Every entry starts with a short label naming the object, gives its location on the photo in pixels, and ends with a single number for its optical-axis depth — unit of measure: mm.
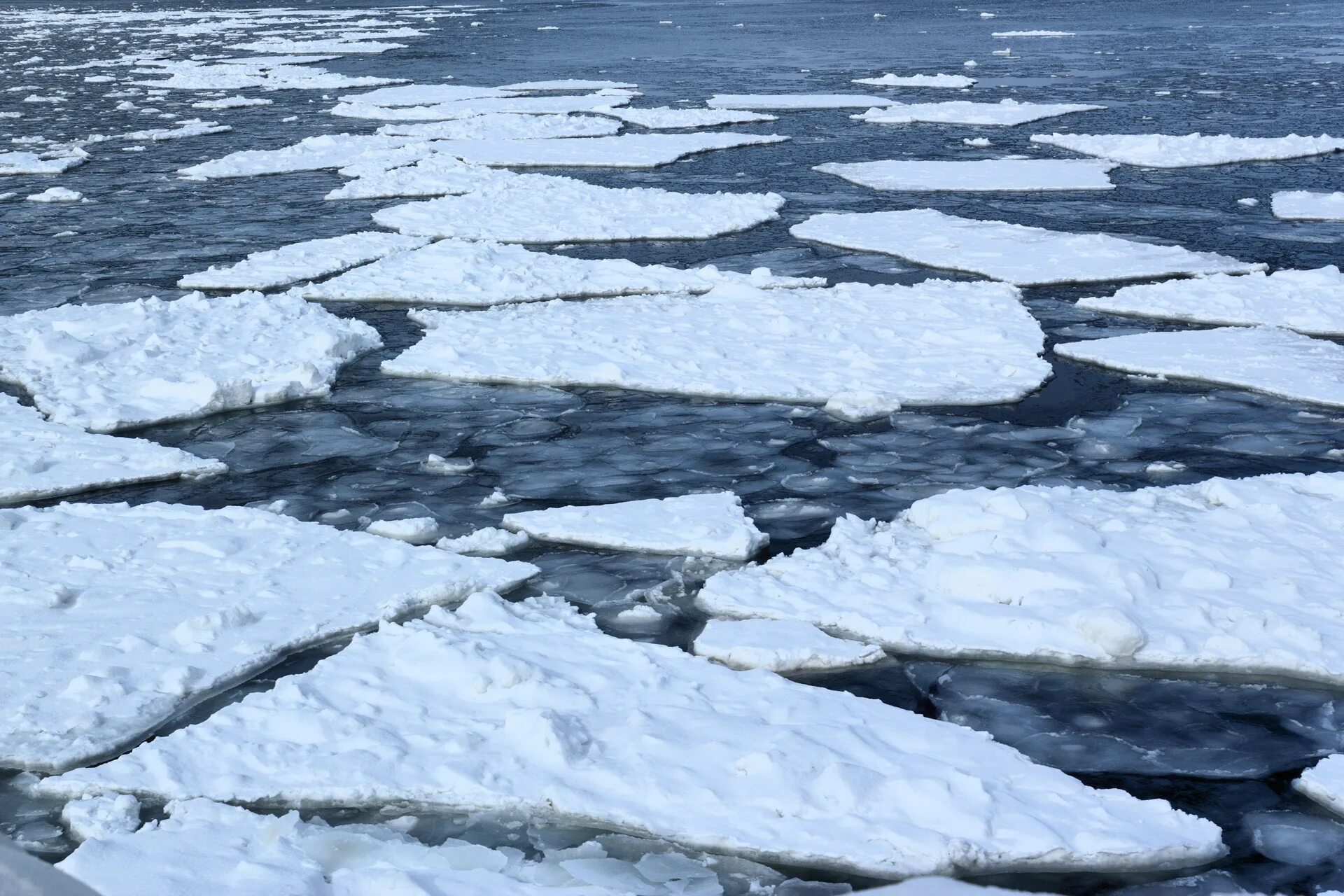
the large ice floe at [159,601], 3402
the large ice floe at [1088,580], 3703
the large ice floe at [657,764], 2891
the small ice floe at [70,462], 4922
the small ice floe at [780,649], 3660
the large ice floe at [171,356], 5719
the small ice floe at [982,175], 10328
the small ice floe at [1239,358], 5840
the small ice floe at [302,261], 7605
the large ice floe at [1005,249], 7664
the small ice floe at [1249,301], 6723
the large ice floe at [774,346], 5895
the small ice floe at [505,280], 7391
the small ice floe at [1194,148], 11125
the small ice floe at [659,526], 4371
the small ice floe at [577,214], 8844
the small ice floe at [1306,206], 9000
